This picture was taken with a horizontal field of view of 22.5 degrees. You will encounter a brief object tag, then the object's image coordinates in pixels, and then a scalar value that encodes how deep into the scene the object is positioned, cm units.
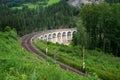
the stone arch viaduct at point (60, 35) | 11788
